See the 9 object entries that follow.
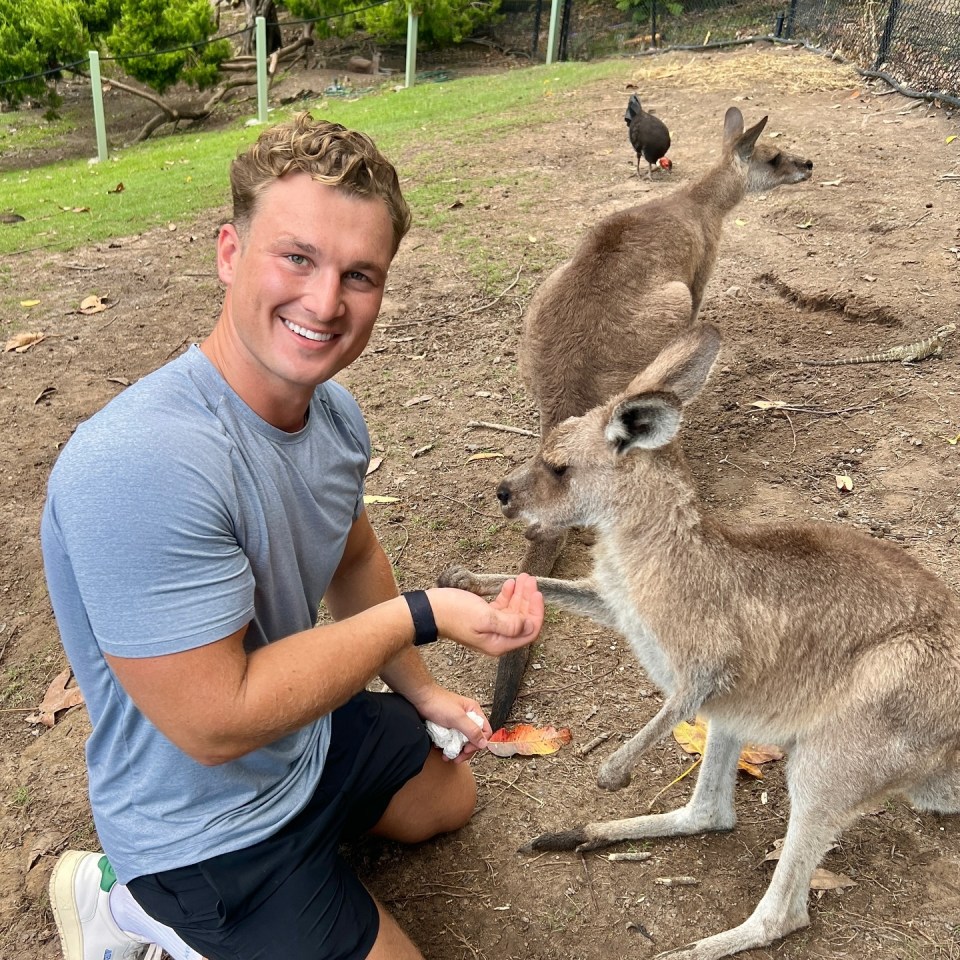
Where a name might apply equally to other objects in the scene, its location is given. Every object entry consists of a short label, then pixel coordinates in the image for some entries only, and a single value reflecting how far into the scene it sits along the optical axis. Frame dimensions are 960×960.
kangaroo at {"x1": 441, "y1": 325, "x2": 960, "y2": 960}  1.98
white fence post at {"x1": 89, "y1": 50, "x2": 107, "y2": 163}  10.34
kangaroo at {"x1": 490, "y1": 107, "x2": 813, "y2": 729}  3.29
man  1.48
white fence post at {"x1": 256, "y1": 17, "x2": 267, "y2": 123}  11.70
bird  6.92
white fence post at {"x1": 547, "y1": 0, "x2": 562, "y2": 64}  14.29
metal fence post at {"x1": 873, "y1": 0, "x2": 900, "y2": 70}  8.85
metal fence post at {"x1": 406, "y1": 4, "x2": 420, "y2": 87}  13.37
